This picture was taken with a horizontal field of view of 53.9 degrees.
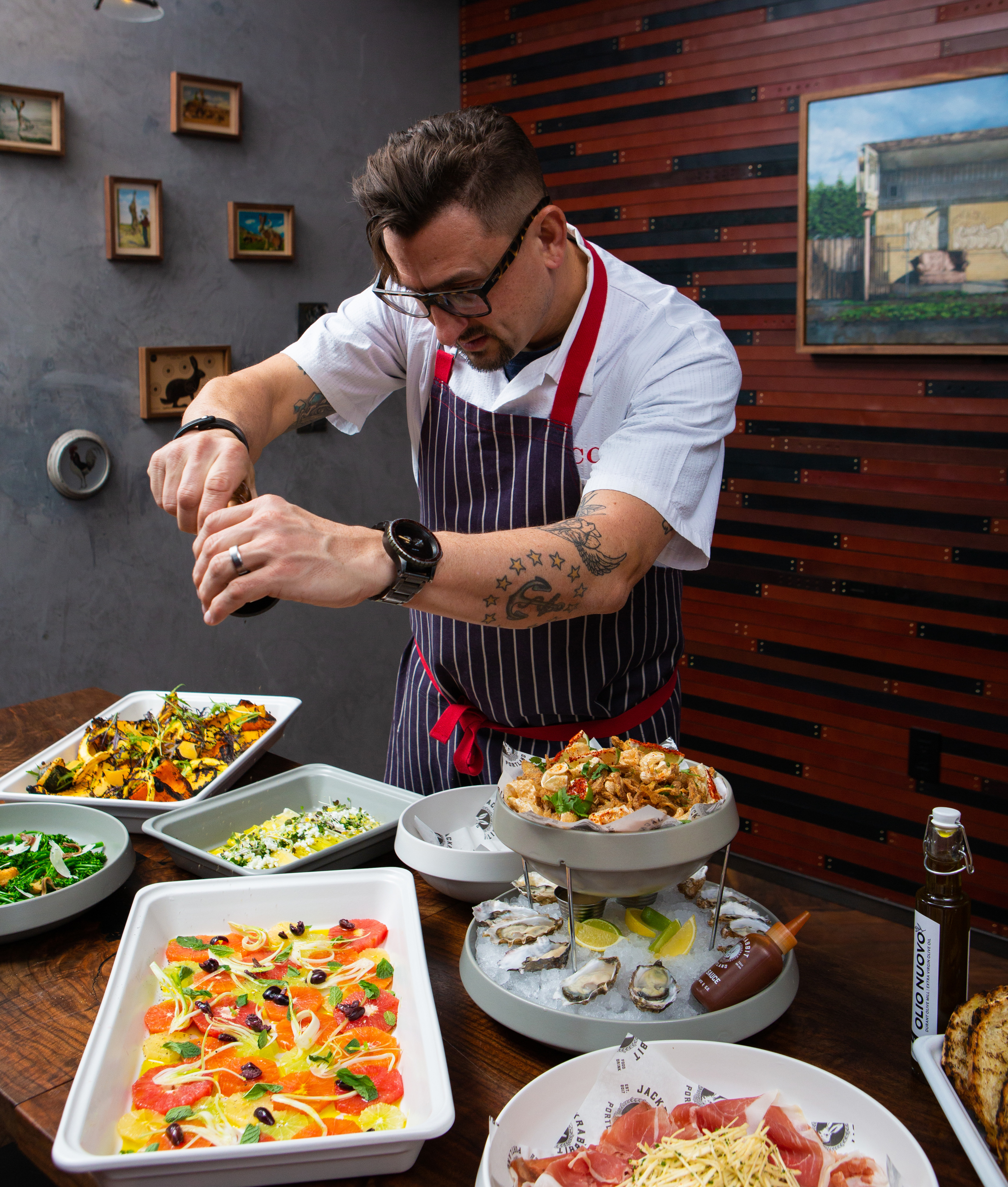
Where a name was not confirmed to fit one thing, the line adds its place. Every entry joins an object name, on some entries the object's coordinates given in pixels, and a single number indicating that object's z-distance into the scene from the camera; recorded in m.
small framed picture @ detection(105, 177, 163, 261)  3.25
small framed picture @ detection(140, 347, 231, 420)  3.41
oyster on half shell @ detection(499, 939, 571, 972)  1.20
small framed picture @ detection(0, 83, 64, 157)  3.00
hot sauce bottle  1.14
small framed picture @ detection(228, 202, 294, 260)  3.59
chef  1.38
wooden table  1.07
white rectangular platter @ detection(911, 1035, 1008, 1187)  0.91
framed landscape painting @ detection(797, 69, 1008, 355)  2.91
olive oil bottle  1.05
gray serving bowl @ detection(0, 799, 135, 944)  1.40
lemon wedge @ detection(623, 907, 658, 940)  1.22
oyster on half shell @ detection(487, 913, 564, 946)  1.25
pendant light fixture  2.78
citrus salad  1.02
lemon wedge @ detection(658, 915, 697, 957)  1.21
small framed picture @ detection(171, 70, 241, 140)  3.38
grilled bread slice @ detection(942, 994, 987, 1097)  1.02
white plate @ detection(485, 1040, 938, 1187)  0.92
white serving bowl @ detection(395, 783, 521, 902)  1.40
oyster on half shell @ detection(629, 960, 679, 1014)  1.13
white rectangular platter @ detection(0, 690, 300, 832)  1.78
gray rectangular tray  1.56
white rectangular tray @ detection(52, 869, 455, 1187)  0.94
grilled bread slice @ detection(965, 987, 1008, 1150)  0.96
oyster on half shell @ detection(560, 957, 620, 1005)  1.14
